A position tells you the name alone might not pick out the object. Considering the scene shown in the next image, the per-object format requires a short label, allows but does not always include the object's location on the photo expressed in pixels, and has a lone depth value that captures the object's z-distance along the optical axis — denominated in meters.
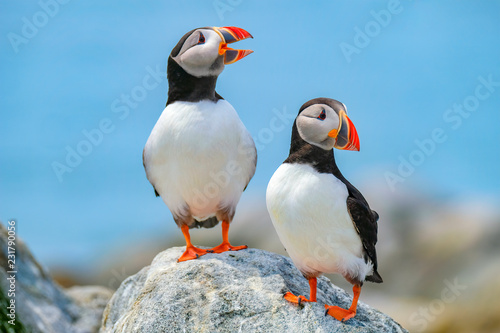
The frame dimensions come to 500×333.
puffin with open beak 12.05
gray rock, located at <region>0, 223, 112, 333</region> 16.86
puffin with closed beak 10.09
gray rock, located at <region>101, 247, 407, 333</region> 10.59
